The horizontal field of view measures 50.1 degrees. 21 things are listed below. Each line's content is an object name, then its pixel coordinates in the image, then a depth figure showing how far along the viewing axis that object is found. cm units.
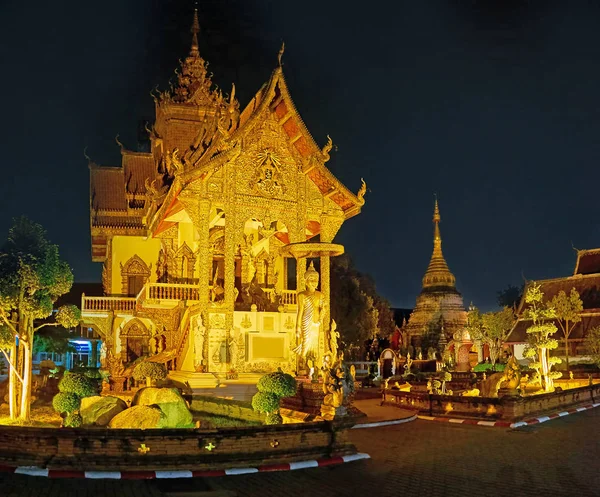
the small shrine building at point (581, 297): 3878
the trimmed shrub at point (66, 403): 940
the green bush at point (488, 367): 2848
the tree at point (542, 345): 1998
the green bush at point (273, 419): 995
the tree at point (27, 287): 1150
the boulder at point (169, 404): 953
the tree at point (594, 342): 3297
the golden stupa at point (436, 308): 5797
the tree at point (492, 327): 3997
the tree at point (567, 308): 3491
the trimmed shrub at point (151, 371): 1091
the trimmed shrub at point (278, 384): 1044
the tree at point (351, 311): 3416
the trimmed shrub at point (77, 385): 986
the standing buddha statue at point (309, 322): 1490
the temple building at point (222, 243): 1848
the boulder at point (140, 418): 913
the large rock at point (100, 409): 965
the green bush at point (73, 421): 911
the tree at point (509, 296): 6862
